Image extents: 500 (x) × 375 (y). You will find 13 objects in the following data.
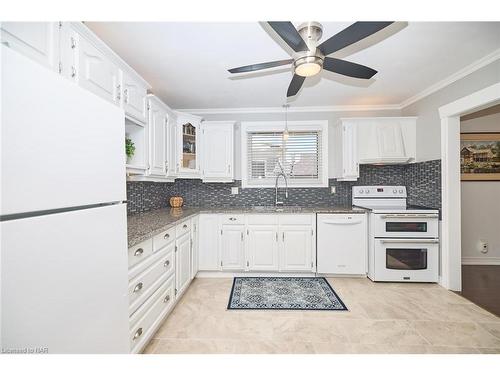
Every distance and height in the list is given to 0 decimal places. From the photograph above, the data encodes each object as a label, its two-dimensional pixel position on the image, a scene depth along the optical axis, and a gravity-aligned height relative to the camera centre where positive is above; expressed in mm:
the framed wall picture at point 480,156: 3422 +455
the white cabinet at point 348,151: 3283 +512
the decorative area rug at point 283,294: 2347 -1220
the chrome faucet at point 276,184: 3582 +43
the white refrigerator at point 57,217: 548 -88
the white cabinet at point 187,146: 3174 +589
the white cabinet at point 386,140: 3215 +659
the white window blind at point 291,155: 3641 +505
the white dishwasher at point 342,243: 3004 -746
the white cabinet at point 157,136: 2418 +573
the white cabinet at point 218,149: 3394 +561
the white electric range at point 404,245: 2797 -720
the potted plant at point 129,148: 2171 +372
